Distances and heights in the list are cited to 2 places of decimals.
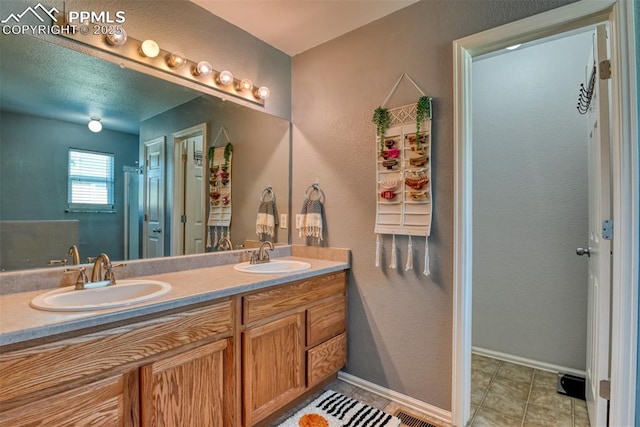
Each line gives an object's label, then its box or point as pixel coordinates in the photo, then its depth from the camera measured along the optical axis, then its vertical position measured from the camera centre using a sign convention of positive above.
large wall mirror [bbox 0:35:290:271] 1.34 +0.32
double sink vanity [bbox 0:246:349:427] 0.96 -0.51
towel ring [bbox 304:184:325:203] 2.31 +0.17
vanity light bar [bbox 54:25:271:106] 1.52 +0.84
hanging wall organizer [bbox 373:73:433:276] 1.81 +0.26
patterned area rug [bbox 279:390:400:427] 1.71 -1.13
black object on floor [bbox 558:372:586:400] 2.01 -1.13
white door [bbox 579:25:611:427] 1.38 -0.11
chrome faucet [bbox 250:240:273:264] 2.09 -0.27
